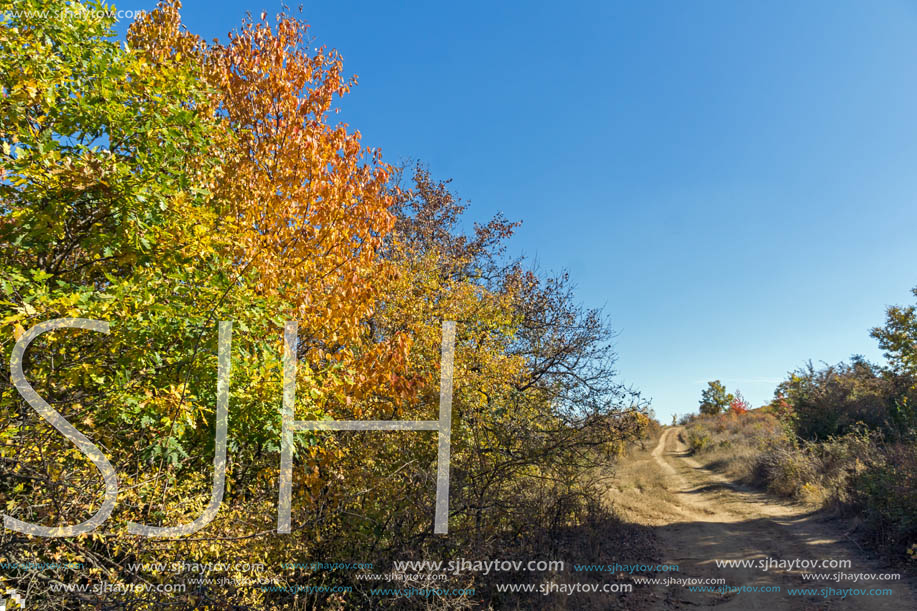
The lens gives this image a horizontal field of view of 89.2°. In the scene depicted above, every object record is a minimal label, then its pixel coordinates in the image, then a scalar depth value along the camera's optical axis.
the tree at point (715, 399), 56.47
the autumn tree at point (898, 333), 23.47
